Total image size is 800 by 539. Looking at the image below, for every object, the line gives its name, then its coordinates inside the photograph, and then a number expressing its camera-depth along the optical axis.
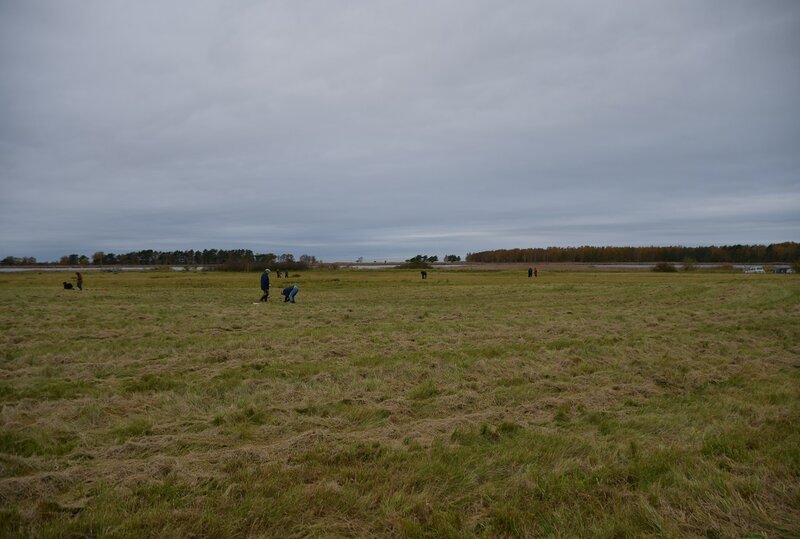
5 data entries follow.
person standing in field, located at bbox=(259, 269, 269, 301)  27.38
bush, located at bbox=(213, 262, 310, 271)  126.38
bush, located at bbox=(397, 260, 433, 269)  142.15
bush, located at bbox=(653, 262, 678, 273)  107.00
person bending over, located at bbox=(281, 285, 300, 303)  27.44
